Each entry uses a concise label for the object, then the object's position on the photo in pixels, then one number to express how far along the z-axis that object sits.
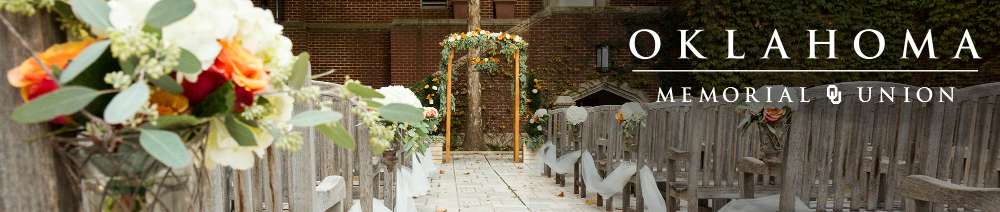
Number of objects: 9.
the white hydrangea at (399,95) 3.69
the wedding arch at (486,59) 10.02
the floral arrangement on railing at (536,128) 10.04
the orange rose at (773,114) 3.54
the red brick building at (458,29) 13.25
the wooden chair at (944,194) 1.92
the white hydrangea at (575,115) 7.45
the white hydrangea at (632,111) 5.10
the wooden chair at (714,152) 3.57
